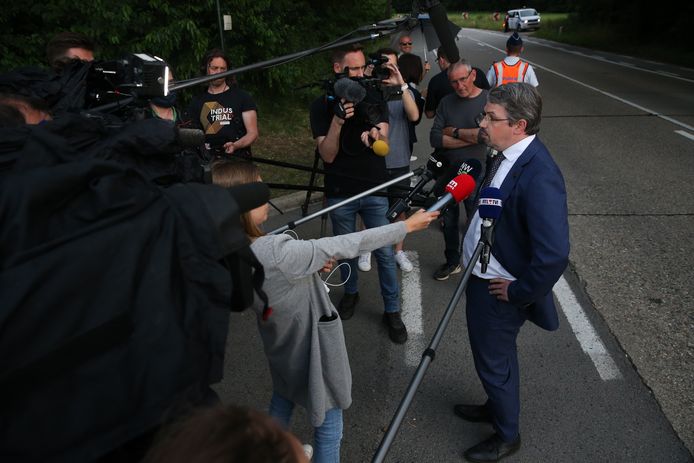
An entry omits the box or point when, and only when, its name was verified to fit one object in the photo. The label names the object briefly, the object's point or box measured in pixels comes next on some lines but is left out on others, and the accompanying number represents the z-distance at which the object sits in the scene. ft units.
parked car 139.03
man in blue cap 22.71
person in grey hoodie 6.70
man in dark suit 7.51
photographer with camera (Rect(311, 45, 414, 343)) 11.53
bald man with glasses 14.57
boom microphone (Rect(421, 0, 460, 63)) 6.73
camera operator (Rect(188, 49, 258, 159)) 15.98
